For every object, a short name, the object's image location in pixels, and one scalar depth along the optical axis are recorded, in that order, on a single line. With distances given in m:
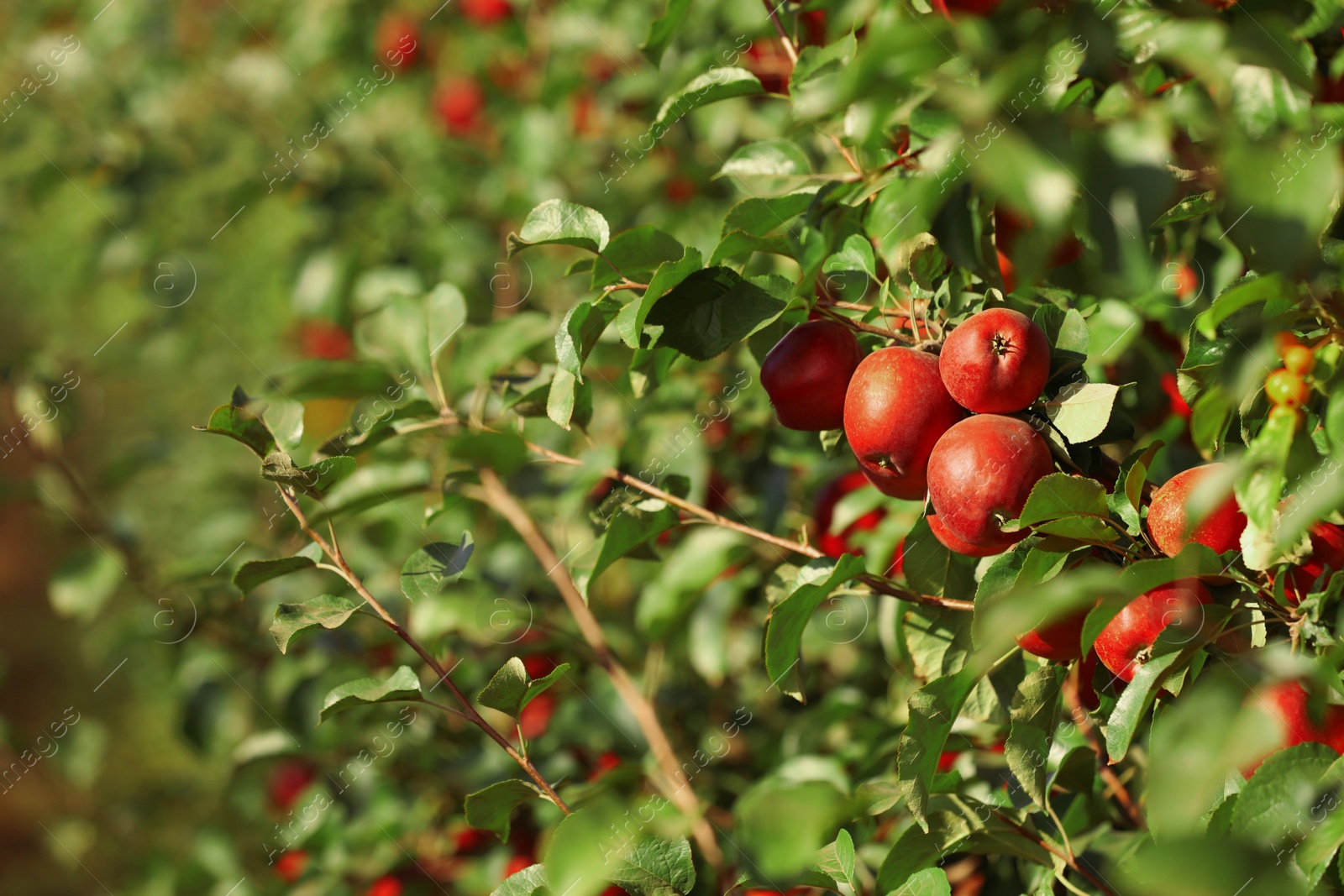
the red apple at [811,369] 2.65
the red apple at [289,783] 4.02
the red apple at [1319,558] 2.57
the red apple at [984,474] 2.57
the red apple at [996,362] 2.59
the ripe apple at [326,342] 7.42
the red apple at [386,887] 3.07
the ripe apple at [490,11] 5.18
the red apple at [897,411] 2.61
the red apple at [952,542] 2.62
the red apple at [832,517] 2.98
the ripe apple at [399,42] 5.58
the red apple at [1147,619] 2.55
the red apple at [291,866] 3.52
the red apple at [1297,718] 2.53
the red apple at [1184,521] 2.56
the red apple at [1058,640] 2.58
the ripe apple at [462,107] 5.87
